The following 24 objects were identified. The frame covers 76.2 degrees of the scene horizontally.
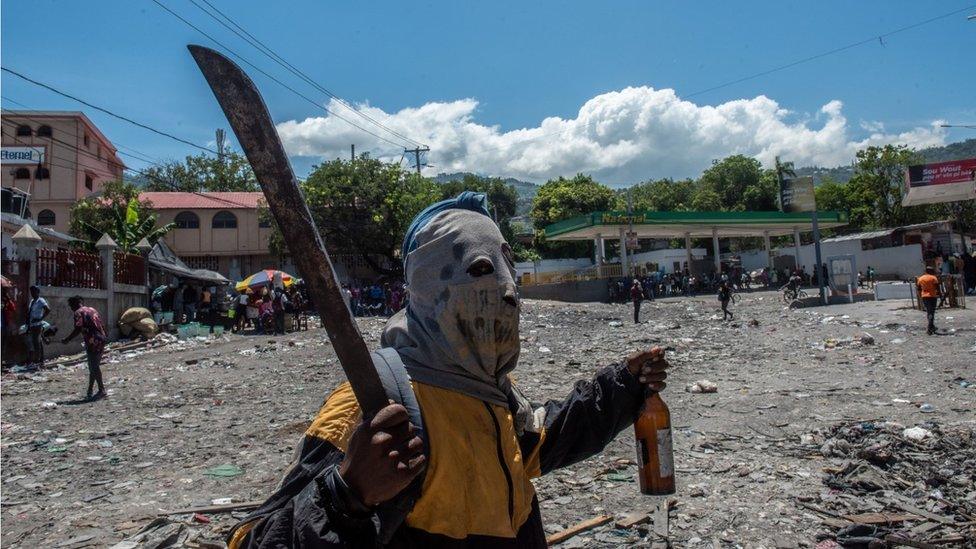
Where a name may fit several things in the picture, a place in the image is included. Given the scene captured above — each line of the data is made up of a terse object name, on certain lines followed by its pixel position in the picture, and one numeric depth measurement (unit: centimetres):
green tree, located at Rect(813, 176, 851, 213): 4825
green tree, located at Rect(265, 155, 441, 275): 2748
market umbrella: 2242
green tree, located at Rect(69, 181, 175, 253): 2234
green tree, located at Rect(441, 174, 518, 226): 4766
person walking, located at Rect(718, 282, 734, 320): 1684
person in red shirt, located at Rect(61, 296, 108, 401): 884
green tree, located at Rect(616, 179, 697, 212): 5409
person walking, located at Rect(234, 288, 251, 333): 2022
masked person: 111
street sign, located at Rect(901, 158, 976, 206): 3003
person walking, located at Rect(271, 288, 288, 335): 1841
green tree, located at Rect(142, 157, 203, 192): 4156
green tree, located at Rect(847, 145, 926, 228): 3922
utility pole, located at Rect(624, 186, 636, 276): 2947
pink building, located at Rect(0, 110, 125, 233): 3212
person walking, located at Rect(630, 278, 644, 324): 1764
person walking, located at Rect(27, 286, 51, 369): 1234
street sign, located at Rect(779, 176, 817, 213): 2495
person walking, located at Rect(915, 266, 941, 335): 1166
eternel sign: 2720
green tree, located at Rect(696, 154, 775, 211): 4991
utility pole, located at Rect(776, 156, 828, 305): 2006
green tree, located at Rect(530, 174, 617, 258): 4403
